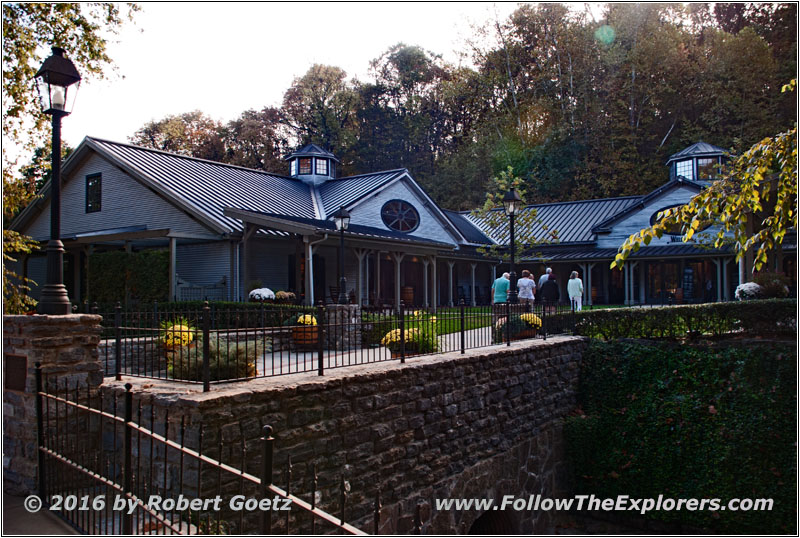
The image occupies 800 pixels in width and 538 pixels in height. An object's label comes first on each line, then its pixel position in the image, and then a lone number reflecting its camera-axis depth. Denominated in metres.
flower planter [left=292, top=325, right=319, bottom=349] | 12.09
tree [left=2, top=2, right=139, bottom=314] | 12.48
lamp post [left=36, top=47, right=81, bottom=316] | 7.04
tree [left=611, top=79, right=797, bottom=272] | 5.46
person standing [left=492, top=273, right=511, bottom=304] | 18.25
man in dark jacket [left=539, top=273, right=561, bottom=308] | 18.81
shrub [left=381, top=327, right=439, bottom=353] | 10.24
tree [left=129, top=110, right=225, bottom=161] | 49.12
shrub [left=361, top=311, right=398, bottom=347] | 9.46
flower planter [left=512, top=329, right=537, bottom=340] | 13.95
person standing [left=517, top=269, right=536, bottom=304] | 19.00
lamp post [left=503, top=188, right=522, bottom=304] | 17.30
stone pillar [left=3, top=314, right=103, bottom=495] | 6.84
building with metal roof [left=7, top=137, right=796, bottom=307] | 20.28
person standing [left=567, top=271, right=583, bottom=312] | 19.28
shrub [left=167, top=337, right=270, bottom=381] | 7.32
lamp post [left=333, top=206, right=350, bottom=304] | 18.05
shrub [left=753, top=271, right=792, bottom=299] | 16.39
